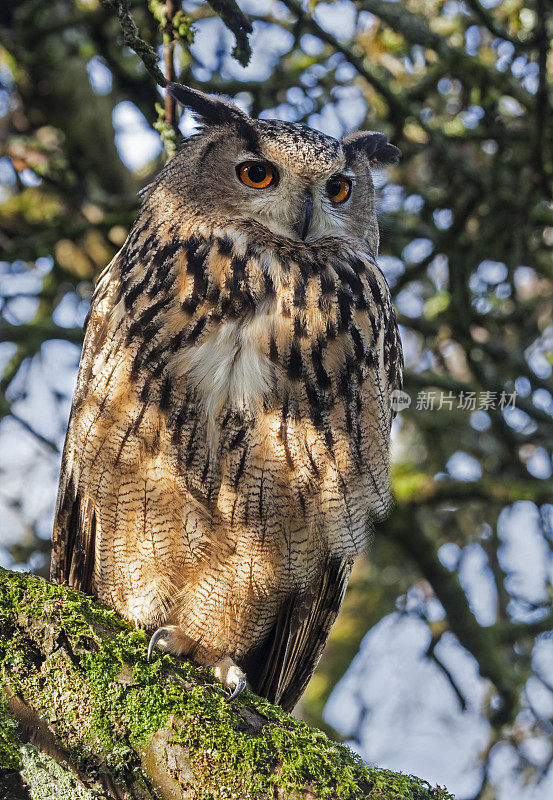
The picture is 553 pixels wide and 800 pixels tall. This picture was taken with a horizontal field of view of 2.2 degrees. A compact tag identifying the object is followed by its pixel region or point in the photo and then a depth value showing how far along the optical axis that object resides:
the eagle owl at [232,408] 11.28
